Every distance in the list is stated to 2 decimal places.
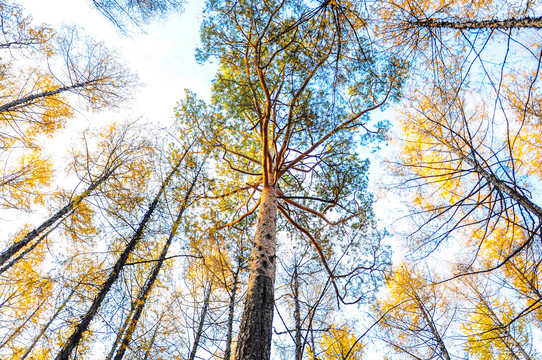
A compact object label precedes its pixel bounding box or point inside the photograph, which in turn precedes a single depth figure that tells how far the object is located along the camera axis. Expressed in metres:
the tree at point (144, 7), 4.43
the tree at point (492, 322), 6.66
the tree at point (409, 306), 6.53
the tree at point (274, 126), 2.50
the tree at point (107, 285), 3.85
